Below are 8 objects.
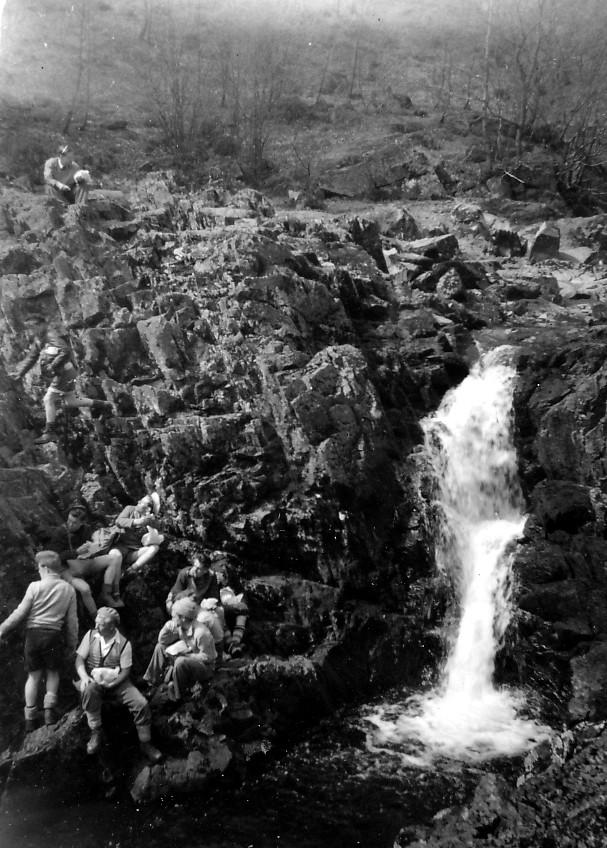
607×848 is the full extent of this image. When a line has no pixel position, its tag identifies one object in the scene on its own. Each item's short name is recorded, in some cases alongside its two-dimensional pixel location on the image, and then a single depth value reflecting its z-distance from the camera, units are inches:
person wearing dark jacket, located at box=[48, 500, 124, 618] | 276.1
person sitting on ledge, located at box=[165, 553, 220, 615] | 297.6
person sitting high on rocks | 509.7
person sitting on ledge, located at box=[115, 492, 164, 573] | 305.4
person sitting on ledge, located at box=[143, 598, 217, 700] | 270.7
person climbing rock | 354.9
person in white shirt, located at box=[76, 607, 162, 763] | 243.3
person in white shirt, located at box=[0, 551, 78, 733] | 251.0
